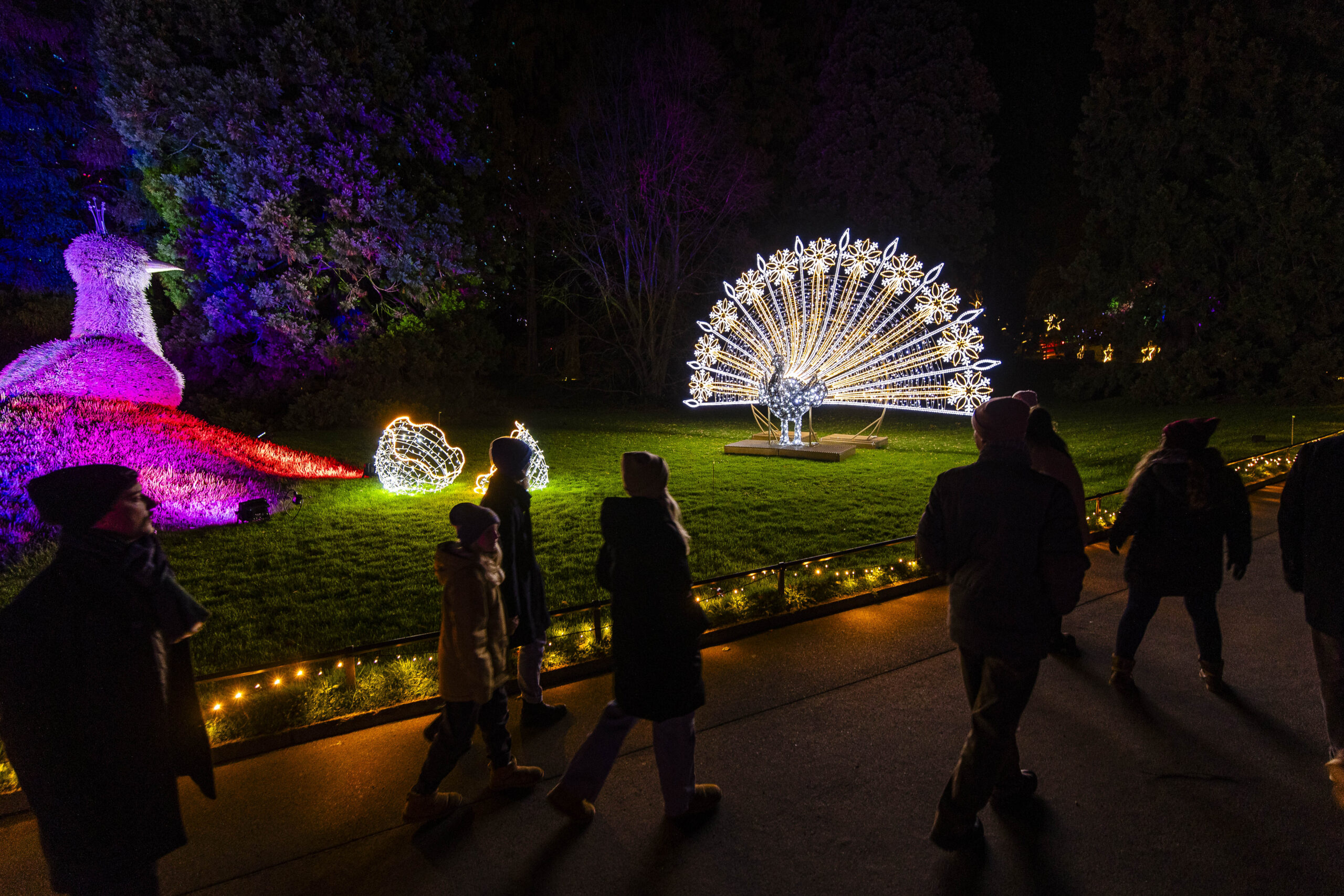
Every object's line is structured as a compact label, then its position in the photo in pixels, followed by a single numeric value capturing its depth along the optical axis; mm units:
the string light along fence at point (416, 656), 4809
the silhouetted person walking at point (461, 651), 3672
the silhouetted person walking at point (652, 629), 3424
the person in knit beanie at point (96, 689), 2508
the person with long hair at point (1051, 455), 5207
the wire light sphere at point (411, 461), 12430
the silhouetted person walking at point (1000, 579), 3305
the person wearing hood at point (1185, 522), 4652
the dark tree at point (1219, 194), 25219
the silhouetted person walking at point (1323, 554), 3768
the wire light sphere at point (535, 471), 12297
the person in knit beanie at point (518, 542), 4391
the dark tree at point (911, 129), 28641
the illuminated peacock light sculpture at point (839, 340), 14578
